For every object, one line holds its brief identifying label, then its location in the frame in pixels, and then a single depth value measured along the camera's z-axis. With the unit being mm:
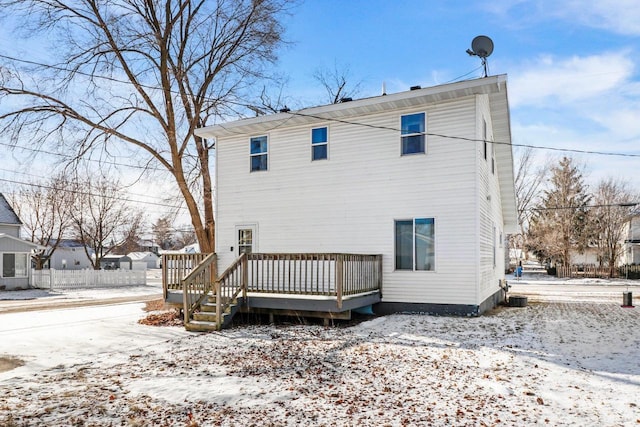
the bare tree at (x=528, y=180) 38469
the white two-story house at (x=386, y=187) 10961
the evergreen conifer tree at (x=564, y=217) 34312
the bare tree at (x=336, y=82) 26234
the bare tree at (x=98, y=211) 29547
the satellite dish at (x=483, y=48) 12148
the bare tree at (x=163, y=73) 16406
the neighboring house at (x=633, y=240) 37575
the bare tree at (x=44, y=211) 29172
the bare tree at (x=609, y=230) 33469
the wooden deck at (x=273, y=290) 9961
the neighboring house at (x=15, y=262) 24500
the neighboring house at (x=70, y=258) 49250
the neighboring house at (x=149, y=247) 72362
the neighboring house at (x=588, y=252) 34594
